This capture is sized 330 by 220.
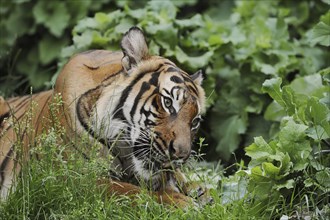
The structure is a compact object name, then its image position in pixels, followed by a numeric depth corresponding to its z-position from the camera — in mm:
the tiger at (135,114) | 10875
